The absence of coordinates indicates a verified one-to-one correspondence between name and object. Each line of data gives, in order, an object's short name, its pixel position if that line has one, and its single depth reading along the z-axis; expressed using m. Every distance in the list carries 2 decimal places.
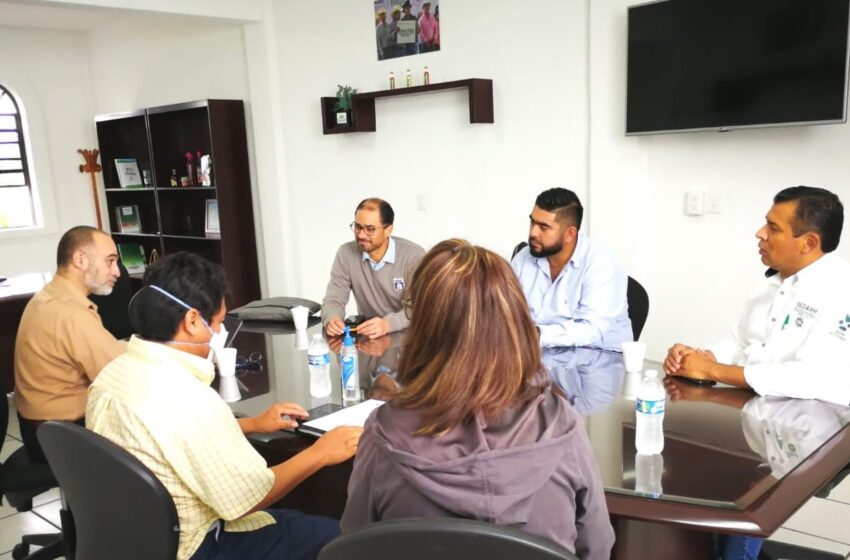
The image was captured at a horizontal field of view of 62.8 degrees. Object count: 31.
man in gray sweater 3.01
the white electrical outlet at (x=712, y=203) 3.21
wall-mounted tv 2.70
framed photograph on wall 4.18
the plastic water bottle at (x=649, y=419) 1.48
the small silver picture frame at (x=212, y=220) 5.41
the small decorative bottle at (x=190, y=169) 5.49
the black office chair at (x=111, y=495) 1.27
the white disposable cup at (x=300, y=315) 2.82
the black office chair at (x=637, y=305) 2.64
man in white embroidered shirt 1.77
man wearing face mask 1.36
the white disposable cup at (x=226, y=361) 2.20
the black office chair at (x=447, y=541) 0.88
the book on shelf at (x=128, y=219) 6.26
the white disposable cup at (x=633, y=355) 2.01
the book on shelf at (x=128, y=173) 6.09
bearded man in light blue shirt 2.43
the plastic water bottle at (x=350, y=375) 1.96
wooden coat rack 6.52
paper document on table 1.73
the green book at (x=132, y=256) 6.34
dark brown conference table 1.27
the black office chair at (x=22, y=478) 2.11
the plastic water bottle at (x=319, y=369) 2.00
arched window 6.23
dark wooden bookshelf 5.20
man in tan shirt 2.20
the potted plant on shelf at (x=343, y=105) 4.51
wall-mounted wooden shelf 3.86
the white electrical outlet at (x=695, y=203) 3.25
